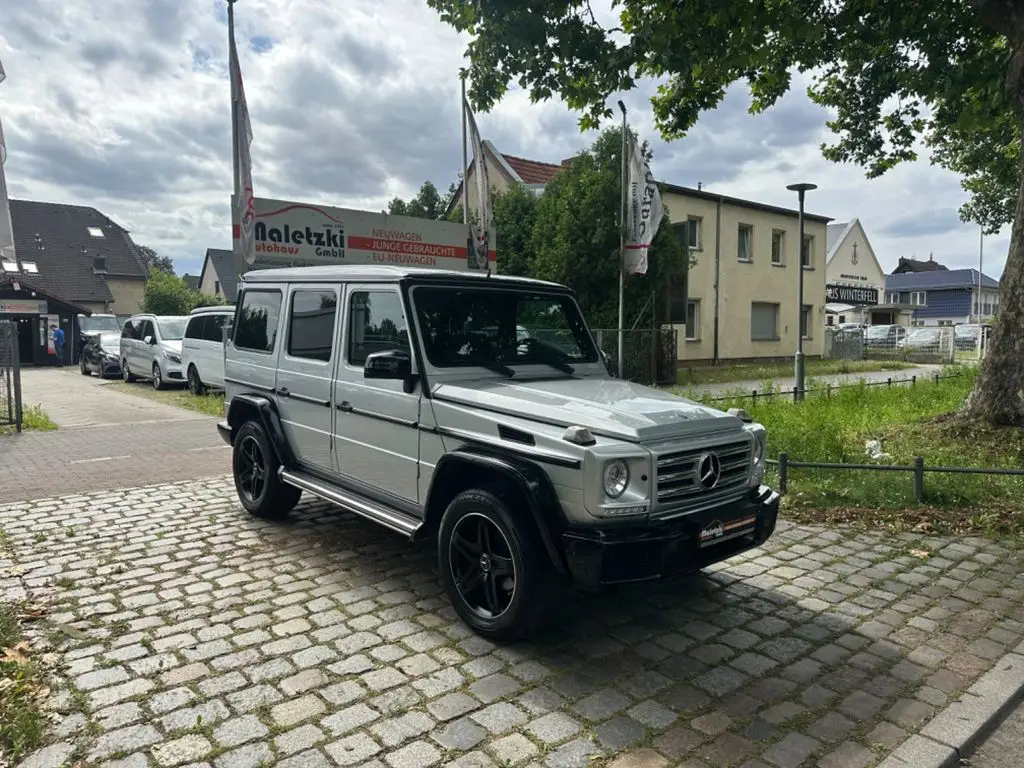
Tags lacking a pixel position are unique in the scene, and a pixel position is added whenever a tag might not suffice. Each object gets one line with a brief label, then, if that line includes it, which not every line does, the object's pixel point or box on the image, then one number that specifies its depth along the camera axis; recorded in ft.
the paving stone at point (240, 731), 9.92
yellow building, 84.99
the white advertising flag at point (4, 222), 21.34
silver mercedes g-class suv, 11.68
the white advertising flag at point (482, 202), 54.60
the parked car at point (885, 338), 117.60
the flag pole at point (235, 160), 44.04
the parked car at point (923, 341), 112.68
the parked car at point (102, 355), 73.00
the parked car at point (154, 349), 58.75
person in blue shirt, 103.22
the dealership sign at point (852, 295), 107.24
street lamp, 44.42
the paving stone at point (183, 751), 9.48
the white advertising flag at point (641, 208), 55.26
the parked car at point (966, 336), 119.96
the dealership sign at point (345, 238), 44.88
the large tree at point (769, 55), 27.96
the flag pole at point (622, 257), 55.72
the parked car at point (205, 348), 52.01
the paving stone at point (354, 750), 9.51
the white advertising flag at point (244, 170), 43.78
